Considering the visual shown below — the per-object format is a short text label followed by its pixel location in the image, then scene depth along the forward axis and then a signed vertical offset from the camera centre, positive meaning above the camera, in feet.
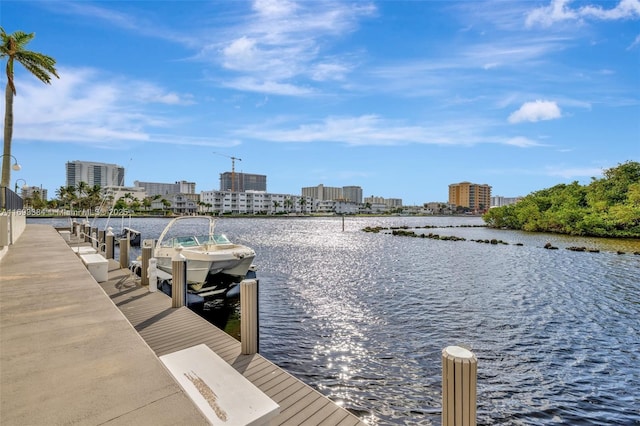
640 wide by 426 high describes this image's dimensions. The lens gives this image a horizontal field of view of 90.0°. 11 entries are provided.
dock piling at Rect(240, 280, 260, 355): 22.41 -7.71
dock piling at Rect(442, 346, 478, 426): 11.55 -6.44
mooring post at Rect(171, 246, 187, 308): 31.12 -7.30
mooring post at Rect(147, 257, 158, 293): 36.68 -7.80
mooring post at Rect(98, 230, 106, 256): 85.88 -8.51
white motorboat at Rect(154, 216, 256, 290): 47.37 -7.52
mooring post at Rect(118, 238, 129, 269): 50.98 -7.63
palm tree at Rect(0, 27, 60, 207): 86.28 +40.49
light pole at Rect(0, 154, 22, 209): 86.48 +8.91
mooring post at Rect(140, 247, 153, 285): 39.47 -7.33
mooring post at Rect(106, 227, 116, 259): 59.48 -7.48
